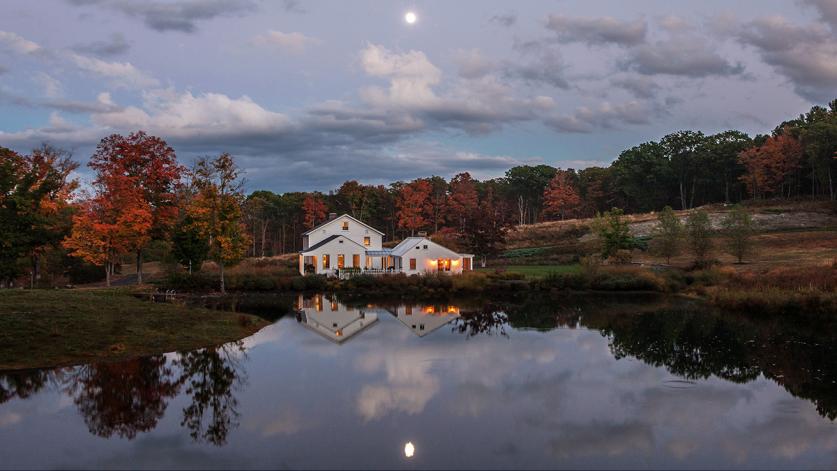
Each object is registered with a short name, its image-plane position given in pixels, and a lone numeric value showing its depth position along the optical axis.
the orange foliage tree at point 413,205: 94.25
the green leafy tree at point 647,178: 103.88
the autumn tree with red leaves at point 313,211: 101.31
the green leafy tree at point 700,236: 53.56
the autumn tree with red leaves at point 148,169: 47.88
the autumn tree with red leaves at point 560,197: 108.96
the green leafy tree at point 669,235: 56.50
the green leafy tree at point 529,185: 124.94
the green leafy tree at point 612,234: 59.69
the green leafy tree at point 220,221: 47.94
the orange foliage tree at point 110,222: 44.91
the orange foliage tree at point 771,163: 87.69
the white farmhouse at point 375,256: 57.91
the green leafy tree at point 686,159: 100.75
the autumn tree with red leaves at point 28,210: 41.53
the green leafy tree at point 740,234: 53.41
